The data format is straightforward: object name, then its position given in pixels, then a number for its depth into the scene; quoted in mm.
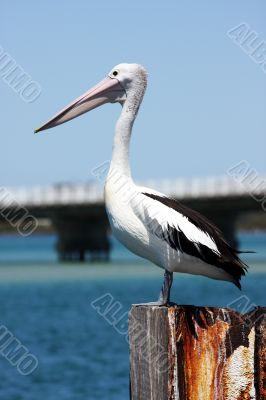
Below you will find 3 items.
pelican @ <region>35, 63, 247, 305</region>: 10367
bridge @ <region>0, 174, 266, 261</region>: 104000
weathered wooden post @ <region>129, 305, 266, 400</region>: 8805
